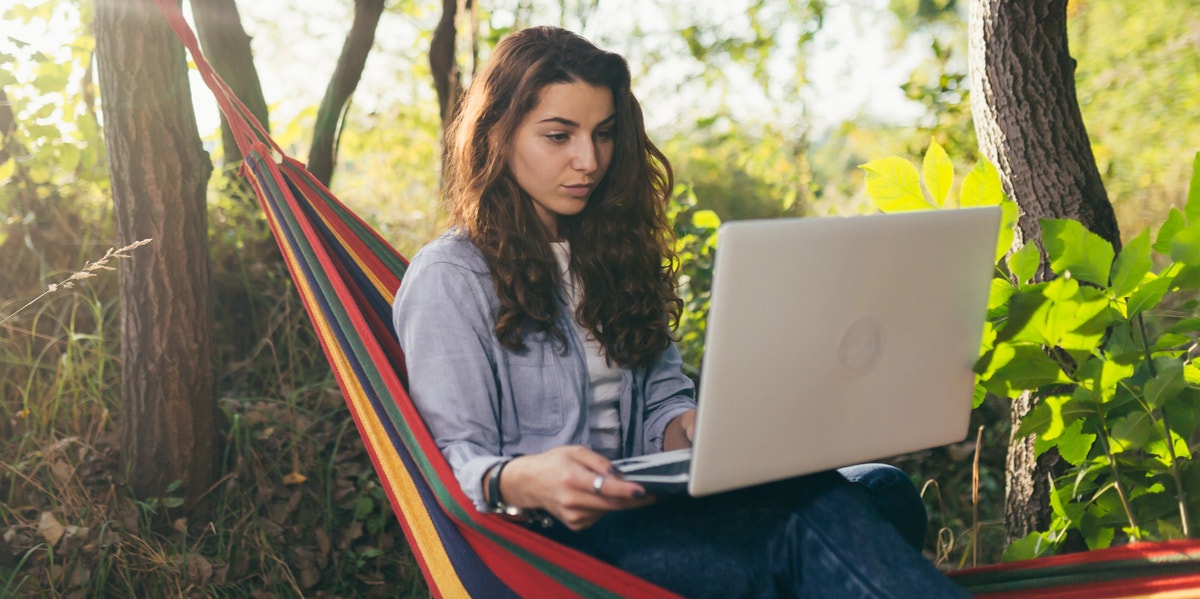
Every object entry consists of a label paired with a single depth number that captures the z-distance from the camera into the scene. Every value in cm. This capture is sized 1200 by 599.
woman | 123
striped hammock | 123
